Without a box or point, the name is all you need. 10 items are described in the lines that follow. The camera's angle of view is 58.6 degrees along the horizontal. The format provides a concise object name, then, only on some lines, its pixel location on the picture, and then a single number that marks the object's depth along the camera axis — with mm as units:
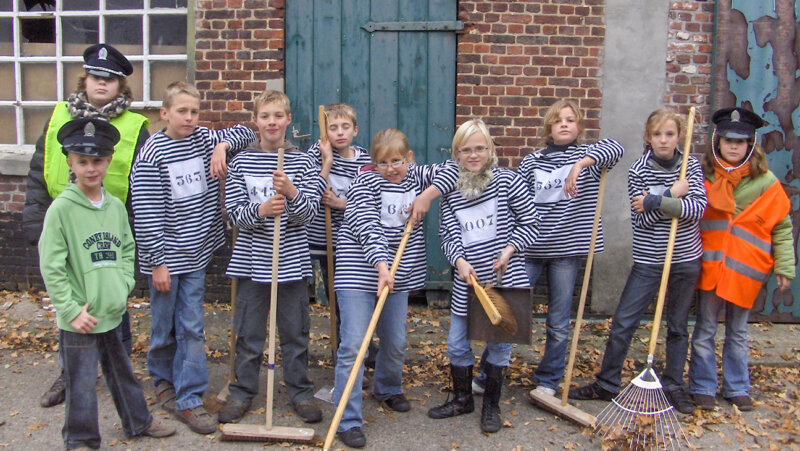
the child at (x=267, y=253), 4004
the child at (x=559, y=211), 4355
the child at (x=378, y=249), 3945
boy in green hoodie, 3463
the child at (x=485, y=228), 3979
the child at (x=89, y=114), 4285
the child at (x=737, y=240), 4336
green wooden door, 6008
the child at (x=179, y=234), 3994
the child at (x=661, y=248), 4246
